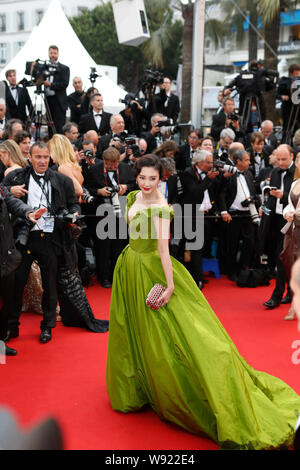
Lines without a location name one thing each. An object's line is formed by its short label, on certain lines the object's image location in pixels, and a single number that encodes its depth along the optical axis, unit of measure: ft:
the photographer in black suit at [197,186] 21.72
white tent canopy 48.34
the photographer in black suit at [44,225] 15.83
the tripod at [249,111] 32.19
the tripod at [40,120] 29.91
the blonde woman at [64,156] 18.02
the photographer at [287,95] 31.27
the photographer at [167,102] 30.59
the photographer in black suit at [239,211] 23.34
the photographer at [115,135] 24.80
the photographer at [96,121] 29.07
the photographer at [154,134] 26.12
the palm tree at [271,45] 43.49
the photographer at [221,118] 30.53
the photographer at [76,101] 32.96
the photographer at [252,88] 31.71
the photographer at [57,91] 30.07
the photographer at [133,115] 28.48
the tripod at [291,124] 32.24
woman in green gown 10.11
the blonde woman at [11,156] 18.10
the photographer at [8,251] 14.19
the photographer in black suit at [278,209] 19.71
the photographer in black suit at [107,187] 21.71
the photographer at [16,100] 30.73
